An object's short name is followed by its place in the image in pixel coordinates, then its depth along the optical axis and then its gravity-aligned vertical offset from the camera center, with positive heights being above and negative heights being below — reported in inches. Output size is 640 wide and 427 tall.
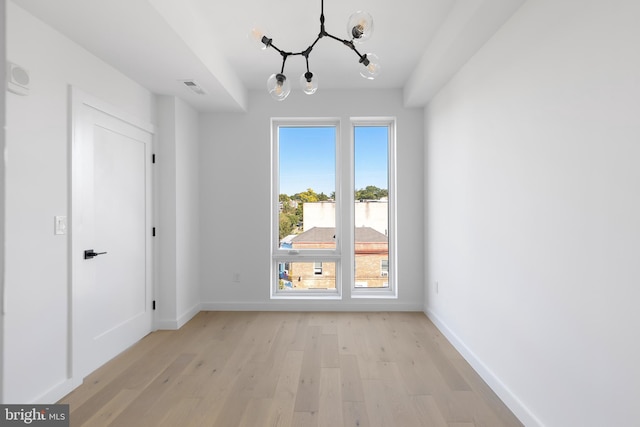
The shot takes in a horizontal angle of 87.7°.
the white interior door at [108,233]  95.5 -6.3
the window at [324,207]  168.6 +3.5
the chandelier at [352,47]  65.2 +35.8
